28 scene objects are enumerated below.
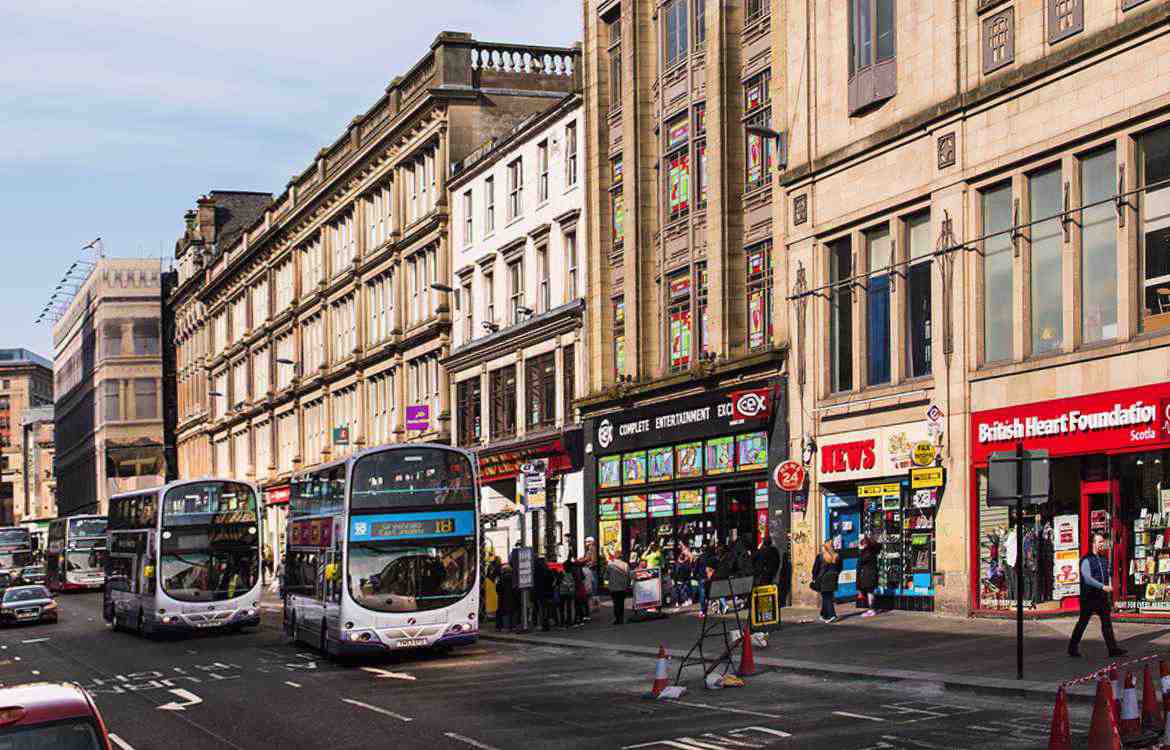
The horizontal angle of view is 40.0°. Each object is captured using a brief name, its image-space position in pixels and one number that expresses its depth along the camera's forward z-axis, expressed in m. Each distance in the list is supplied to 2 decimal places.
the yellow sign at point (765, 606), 26.64
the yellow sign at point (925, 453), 30.97
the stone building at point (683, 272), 38.44
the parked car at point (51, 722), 8.59
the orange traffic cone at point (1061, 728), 14.04
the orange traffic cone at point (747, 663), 23.64
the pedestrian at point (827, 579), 31.28
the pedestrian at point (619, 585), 35.84
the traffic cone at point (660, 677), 21.08
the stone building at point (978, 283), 26.19
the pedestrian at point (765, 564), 34.16
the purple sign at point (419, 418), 60.25
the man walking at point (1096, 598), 21.67
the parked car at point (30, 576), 75.12
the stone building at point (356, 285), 59.47
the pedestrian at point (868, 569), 32.47
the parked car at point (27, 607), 52.53
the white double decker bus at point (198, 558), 40.31
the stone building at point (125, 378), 122.12
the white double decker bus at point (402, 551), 29.08
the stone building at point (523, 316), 48.56
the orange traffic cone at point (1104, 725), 13.47
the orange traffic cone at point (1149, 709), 15.60
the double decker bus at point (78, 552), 79.06
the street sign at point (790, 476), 35.81
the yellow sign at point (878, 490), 32.66
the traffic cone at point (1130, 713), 15.03
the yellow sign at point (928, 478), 30.83
